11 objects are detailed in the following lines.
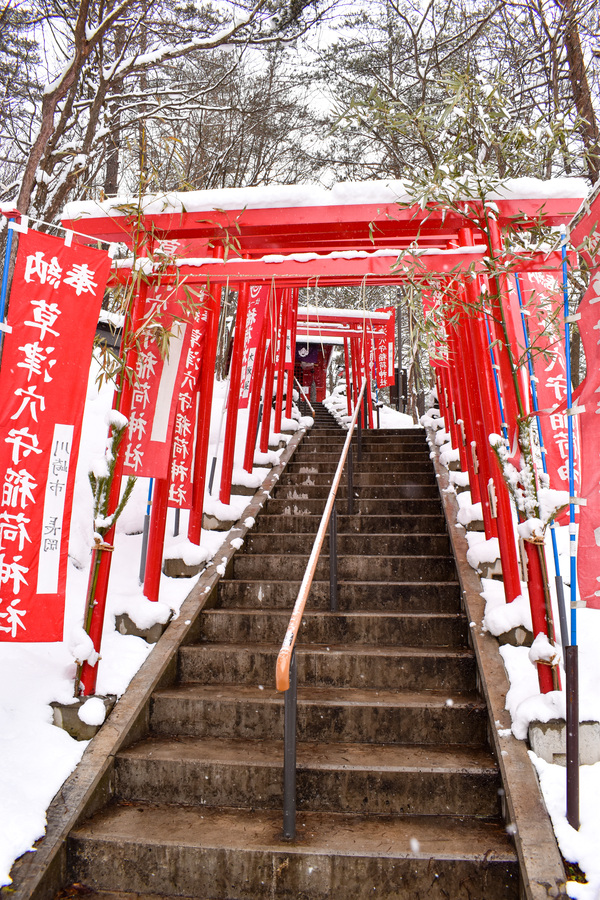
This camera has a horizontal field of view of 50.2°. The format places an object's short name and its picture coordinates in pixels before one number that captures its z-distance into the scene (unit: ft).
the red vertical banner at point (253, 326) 28.09
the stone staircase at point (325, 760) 10.19
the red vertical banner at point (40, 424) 11.60
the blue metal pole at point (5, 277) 12.05
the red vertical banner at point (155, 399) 15.44
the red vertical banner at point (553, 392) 13.99
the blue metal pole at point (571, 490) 10.53
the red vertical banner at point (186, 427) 19.13
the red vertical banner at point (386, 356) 47.01
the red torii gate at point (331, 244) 14.62
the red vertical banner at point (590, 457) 9.70
